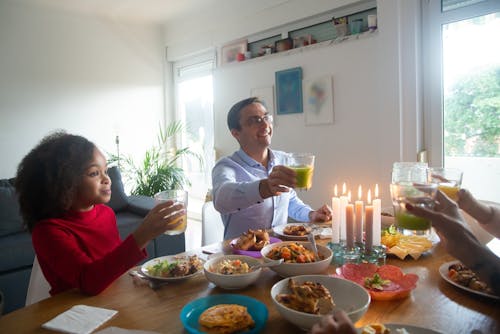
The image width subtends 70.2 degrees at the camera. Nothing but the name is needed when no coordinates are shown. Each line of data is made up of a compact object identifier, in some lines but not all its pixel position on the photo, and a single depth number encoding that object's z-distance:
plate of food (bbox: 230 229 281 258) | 1.32
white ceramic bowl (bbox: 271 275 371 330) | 0.77
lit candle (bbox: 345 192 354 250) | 1.27
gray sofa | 2.59
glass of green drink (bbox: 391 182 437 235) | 0.92
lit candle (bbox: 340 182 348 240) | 1.30
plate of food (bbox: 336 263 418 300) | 0.95
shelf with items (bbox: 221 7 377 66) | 3.13
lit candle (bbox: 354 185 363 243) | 1.29
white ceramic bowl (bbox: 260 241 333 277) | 1.06
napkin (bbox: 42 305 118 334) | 0.84
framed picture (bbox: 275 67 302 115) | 3.63
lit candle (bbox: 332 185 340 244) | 1.31
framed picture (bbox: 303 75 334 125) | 3.39
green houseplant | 4.60
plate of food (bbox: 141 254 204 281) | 1.11
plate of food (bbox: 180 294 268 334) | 0.80
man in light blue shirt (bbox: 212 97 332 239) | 1.87
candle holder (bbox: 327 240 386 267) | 1.23
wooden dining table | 0.84
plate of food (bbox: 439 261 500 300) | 0.94
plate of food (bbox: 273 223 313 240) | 1.52
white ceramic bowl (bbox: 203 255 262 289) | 1.01
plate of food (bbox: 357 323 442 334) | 0.72
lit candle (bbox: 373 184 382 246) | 1.27
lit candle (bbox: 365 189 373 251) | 1.23
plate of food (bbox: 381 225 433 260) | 1.27
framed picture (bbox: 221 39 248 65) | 4.29
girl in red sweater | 1.09
